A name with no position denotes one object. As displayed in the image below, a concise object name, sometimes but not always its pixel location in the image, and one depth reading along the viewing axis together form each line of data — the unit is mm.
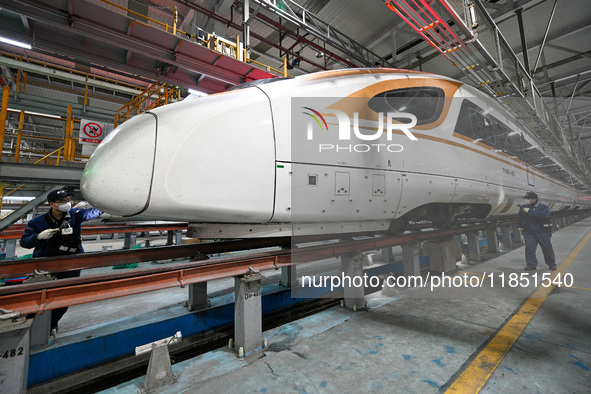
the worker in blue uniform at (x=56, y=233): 2627
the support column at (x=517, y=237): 7723
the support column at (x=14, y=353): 1266
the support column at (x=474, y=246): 5438
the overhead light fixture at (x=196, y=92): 5820
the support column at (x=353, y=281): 2939
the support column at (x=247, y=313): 2117
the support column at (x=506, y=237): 7125
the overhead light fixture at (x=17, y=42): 3997
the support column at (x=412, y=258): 3854
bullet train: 1778
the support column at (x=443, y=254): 4426
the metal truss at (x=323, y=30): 5698
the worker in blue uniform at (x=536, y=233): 4766
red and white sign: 6453
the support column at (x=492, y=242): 6332
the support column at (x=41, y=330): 2312
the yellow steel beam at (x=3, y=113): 4587
